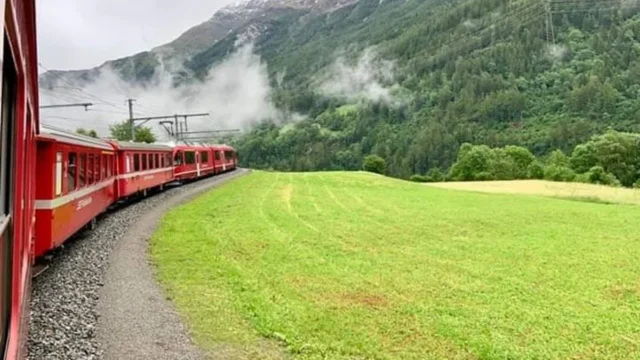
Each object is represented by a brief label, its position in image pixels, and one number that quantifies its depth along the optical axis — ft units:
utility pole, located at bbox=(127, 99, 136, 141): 115.44
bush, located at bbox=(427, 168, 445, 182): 258.78
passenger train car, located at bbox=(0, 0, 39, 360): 8.54
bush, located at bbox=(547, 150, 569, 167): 264.78
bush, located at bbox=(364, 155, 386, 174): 269.85
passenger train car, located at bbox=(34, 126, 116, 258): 29.84
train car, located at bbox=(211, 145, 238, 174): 151.12
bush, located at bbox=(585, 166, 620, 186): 215.92
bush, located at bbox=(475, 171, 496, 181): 241.96
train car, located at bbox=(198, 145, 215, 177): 128.67
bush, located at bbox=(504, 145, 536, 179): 269.64
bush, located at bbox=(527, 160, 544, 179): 231.42
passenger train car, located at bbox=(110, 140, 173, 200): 62.64
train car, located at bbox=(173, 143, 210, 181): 104.88
